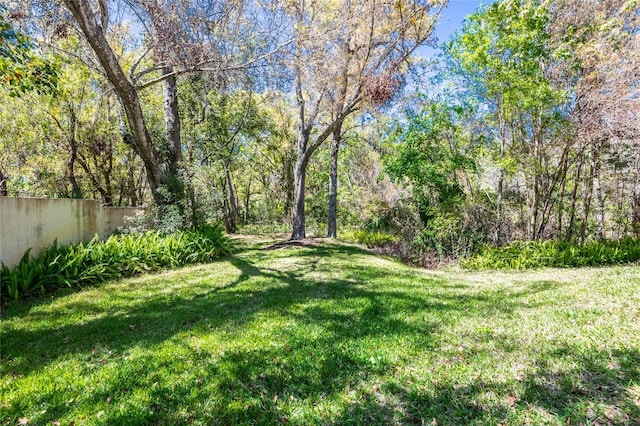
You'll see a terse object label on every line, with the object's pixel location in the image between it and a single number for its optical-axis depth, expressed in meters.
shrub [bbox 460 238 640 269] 7.56
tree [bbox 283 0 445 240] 8.67
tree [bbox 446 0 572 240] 7.45
